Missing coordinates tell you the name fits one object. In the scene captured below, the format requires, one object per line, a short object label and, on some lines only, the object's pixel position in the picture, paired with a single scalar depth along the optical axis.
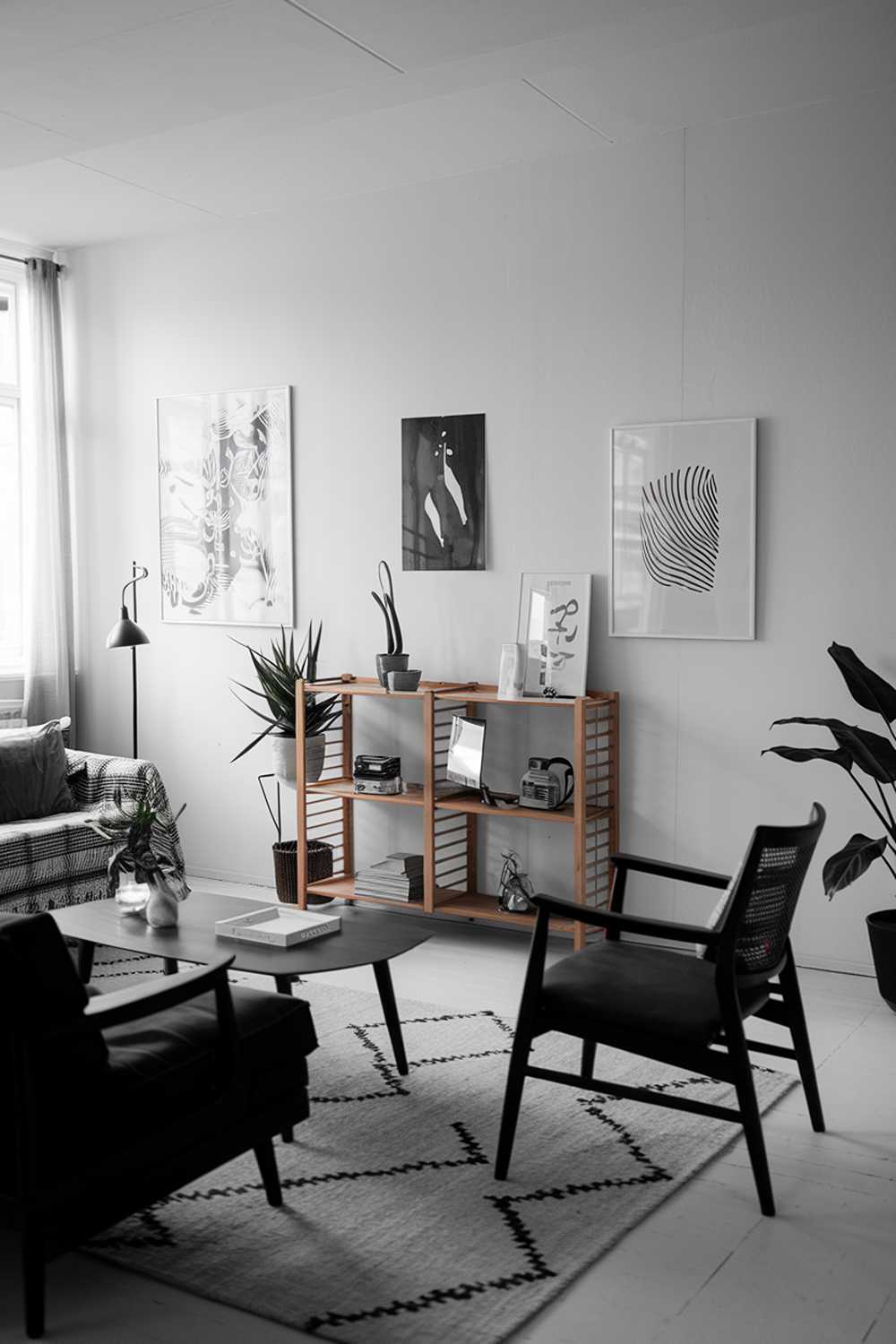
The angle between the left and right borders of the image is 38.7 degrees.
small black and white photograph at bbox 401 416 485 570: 5.01
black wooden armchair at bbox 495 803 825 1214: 2.66
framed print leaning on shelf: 4.73
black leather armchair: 2.16
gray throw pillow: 4.95
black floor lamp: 5.34
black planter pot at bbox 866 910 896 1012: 3.89
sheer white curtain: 5.93
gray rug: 2.36
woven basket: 5.20
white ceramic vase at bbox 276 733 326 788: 5.18
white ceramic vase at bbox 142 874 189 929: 3.46
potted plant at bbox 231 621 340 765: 5.19
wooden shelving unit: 4.60
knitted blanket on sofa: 4.58
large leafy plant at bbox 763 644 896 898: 3.79
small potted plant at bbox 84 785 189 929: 3.47
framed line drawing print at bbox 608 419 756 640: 4.44
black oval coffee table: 3.16
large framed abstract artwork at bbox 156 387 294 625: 5.52
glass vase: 3.61
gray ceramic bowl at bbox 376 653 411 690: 4.91
